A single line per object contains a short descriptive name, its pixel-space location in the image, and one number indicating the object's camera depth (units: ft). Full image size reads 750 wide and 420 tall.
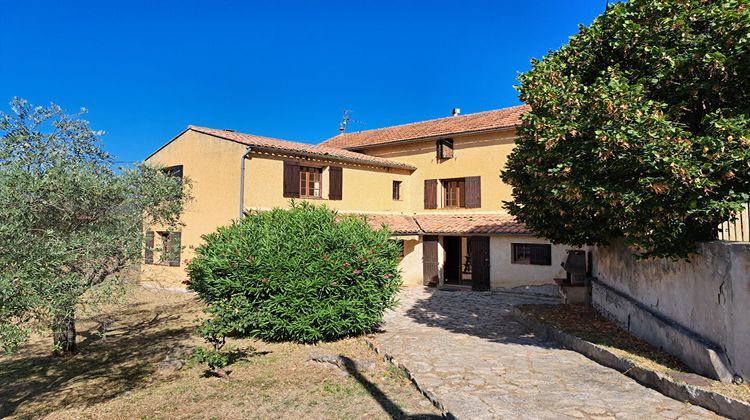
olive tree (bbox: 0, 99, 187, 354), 17.56
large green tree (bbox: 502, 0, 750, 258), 19.34
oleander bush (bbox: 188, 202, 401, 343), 30.45
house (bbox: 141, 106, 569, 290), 52.21
